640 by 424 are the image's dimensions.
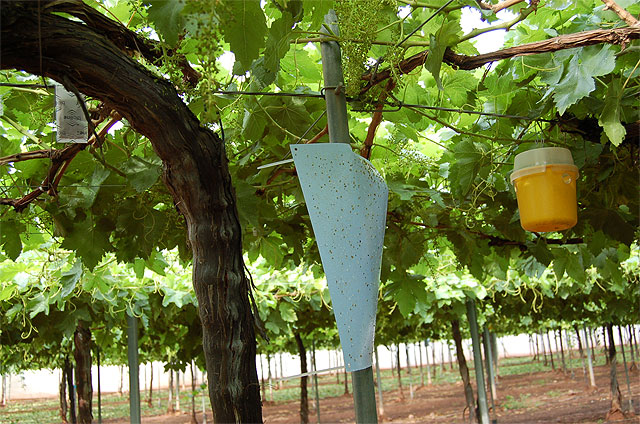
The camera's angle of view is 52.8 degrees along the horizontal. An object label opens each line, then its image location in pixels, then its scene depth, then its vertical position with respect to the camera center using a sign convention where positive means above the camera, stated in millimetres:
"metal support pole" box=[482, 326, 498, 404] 10094 -534
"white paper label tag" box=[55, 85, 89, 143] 1812 +638
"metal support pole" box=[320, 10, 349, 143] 1911 +708
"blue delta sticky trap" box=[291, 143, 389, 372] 1524 +220
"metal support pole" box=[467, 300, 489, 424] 7508 -582
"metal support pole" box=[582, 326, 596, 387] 14842 -1559
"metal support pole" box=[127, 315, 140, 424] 5219 -337
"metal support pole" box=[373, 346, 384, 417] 12828 -1529
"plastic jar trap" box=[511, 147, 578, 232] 2119 +404
